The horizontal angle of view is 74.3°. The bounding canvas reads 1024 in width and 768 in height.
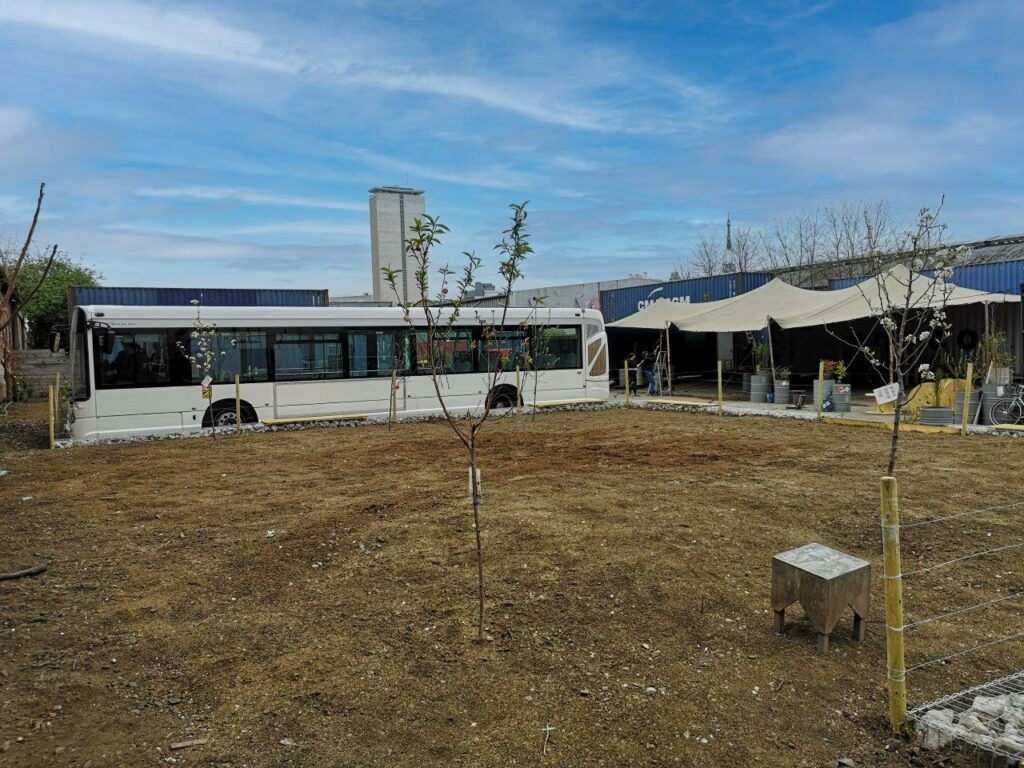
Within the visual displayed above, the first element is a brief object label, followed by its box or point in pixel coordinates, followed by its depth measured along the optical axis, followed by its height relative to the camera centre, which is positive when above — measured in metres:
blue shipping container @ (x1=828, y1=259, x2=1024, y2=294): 16.28 +1.85
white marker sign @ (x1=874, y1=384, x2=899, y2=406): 7.37 -0.46
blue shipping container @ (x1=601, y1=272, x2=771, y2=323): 24.00 +2.54
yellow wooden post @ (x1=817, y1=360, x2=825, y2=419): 14.10 -0.60
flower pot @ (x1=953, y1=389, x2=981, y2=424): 12.70 -1.04
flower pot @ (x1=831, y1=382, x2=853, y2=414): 14.95 -0.91
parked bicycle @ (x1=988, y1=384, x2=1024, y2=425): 12.33 -1.10
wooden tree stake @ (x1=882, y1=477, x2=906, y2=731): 3.01 -1.17
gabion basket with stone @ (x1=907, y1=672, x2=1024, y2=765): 2.79 -1.62
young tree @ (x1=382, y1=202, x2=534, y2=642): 3.76 +0.55
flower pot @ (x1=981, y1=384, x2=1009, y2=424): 12.45 -0.81
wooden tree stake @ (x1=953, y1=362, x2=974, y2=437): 11.46 -0.76
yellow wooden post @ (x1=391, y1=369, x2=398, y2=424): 14.30 -0.67
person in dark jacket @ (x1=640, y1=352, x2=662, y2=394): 21.39 -0.70
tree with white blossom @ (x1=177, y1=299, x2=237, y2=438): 12.99 +0.39
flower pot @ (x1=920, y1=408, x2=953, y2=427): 12.49 -1.20
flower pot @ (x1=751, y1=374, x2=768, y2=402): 18.23 -0.87
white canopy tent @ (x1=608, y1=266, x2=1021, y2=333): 15.08 +1.29
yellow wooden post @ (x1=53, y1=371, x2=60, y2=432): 14.93 -0.86
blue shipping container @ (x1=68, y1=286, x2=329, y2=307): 24.67 +2.87
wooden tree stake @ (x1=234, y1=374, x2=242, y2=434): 12.98 -0.80
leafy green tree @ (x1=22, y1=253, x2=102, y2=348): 29.81 +3.24
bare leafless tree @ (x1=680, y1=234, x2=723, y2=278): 42.34 +5.72
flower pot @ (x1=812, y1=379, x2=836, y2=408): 15.60 -0.78
